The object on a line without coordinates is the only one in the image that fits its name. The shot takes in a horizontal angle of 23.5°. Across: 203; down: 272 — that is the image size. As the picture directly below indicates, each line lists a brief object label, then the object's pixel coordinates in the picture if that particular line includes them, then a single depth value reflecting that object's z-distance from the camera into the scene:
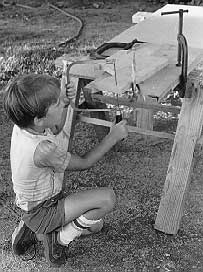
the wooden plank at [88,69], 2.78
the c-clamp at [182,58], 2.64
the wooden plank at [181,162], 2.87
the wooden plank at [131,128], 3.16
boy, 2.38
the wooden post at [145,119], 4.03
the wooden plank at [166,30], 3.22
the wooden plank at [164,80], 2.46
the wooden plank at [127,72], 2.46
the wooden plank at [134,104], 3.11
